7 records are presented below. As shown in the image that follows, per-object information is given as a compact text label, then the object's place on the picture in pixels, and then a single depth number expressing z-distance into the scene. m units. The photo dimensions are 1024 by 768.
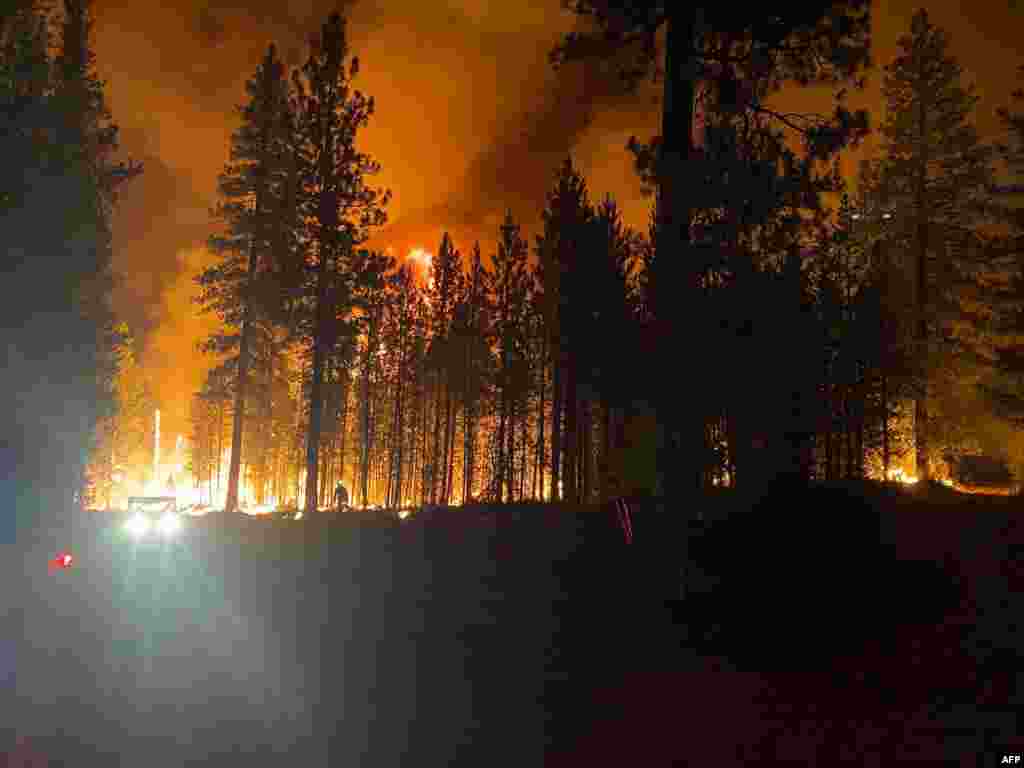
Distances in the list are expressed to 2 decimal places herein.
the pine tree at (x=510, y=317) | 31.17
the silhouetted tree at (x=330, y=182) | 23.77
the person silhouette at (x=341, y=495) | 26.56
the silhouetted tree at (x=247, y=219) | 27.36
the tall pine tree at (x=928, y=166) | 25.77
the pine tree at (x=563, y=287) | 26.08
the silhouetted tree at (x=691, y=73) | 8.60
